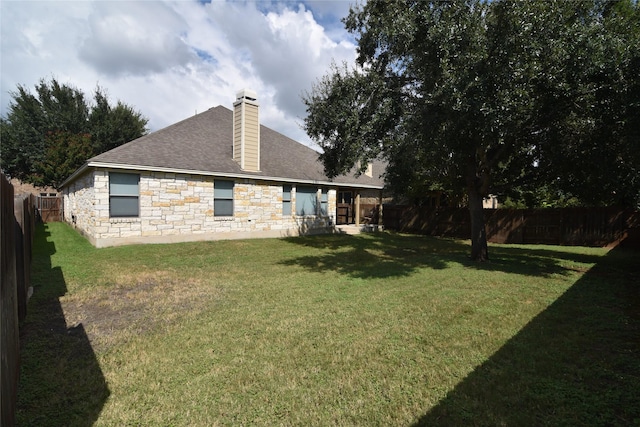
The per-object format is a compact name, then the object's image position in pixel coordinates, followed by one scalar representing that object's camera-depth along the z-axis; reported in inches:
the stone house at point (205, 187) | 470.0
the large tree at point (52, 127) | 1000.2
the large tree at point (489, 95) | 241.9
